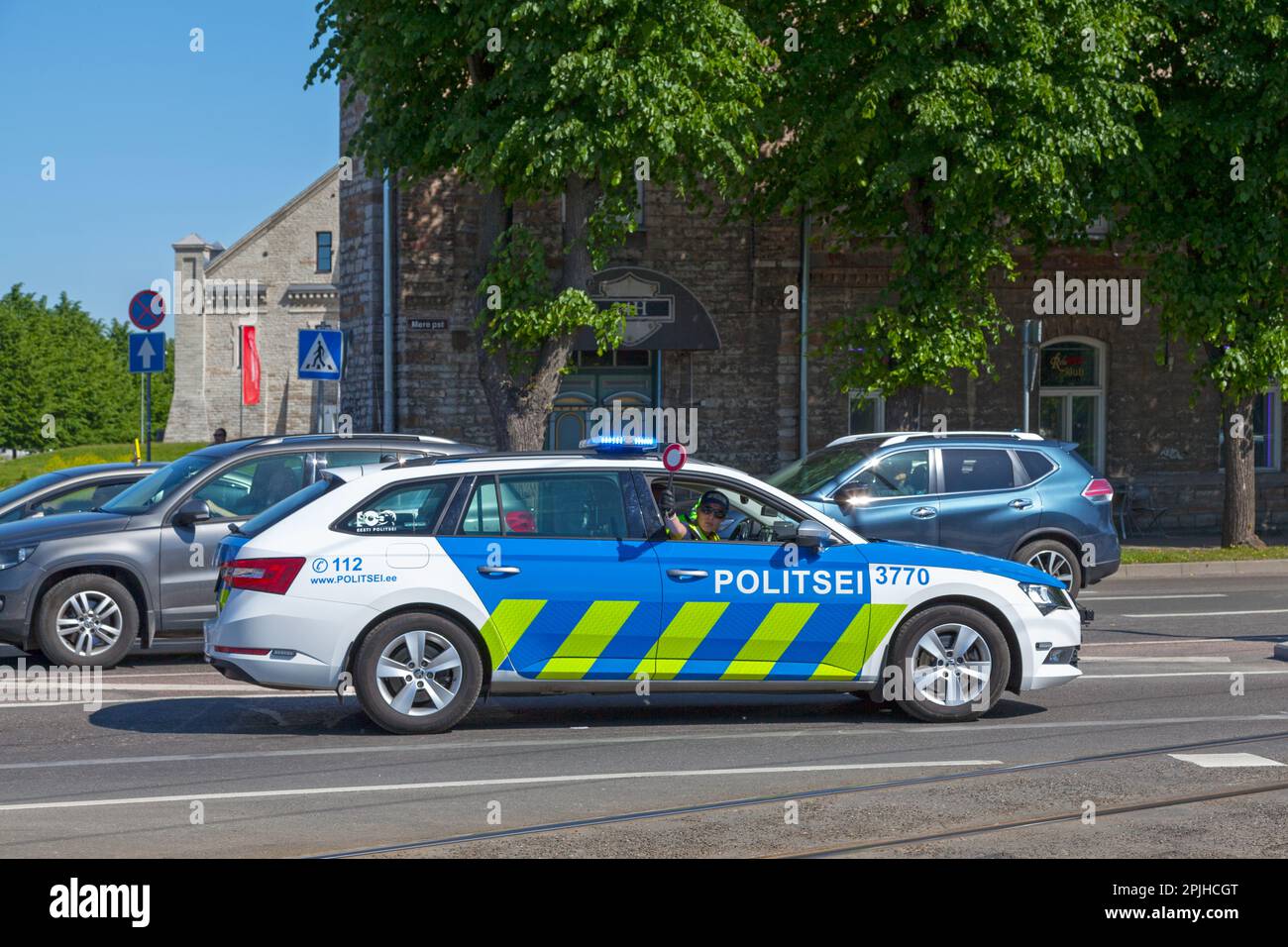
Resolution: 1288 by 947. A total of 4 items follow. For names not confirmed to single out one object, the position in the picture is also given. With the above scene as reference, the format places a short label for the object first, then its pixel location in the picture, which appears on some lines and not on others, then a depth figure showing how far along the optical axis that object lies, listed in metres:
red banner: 61.44
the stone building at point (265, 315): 61.84
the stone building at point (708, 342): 26.77
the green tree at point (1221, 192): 21.55
